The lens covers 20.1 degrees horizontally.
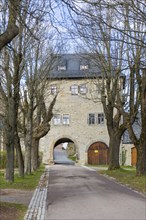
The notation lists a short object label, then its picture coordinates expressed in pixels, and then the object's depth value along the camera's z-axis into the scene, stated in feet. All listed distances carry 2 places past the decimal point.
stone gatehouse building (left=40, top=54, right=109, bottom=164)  171.94
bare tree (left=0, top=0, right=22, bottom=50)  28.12
